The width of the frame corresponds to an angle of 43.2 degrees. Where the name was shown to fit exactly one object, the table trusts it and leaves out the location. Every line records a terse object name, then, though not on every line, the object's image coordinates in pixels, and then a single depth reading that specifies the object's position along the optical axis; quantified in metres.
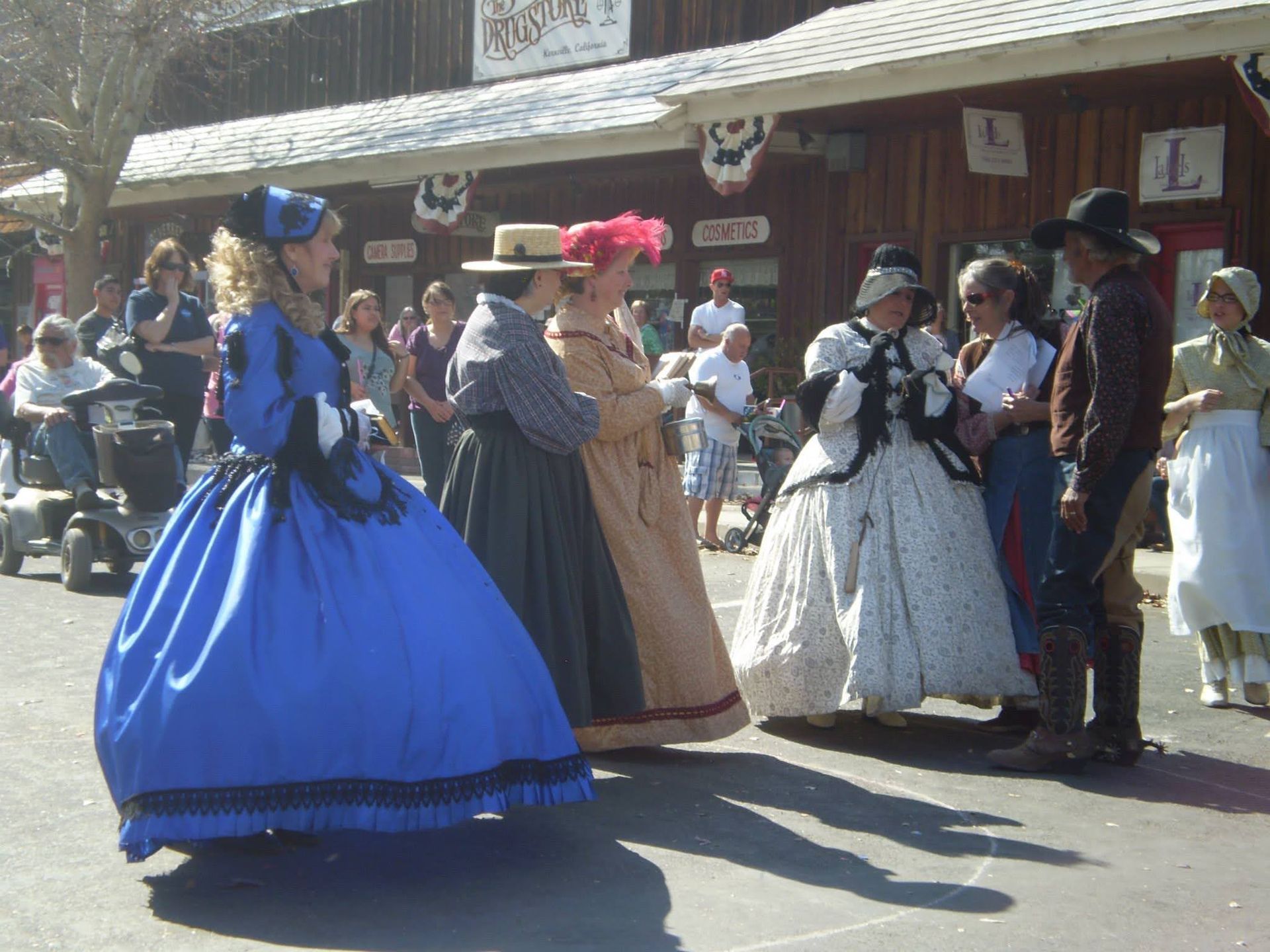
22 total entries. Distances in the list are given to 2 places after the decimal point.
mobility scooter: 8.98
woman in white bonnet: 6.74
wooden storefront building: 11.70
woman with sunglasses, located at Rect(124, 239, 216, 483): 9.91
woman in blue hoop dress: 3.87
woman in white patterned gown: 5.75
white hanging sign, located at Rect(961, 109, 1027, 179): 12.74
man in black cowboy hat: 5.33
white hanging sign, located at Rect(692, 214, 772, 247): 16.45
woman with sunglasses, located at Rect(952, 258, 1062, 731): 6.01
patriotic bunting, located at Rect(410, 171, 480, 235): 16.92
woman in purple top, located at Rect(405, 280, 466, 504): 10.11
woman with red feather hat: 5.54
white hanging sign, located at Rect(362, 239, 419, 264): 20.89
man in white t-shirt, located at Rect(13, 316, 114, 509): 9.54
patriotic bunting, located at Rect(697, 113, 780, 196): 13.33
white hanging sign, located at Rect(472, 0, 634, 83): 17.59
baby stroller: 11.81
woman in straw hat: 5.16
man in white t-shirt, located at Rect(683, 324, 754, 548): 11.59
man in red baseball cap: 15.31
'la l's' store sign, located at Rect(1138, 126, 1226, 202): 12.27
